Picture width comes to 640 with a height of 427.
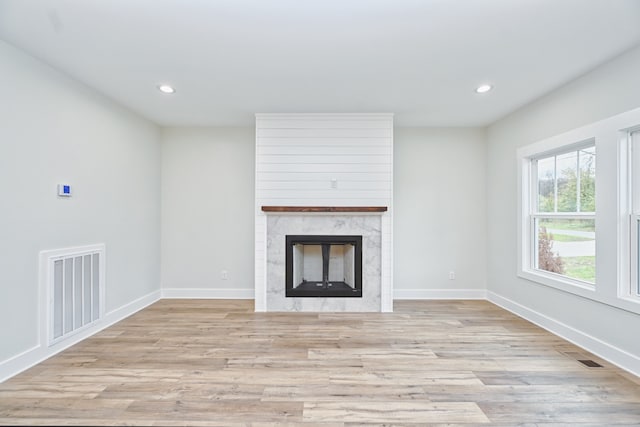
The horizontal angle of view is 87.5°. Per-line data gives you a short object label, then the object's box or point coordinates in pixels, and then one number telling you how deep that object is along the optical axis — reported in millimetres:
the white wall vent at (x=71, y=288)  2730
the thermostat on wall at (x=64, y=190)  2885
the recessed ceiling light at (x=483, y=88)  3225
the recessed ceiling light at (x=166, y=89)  3238
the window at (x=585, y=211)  2582
